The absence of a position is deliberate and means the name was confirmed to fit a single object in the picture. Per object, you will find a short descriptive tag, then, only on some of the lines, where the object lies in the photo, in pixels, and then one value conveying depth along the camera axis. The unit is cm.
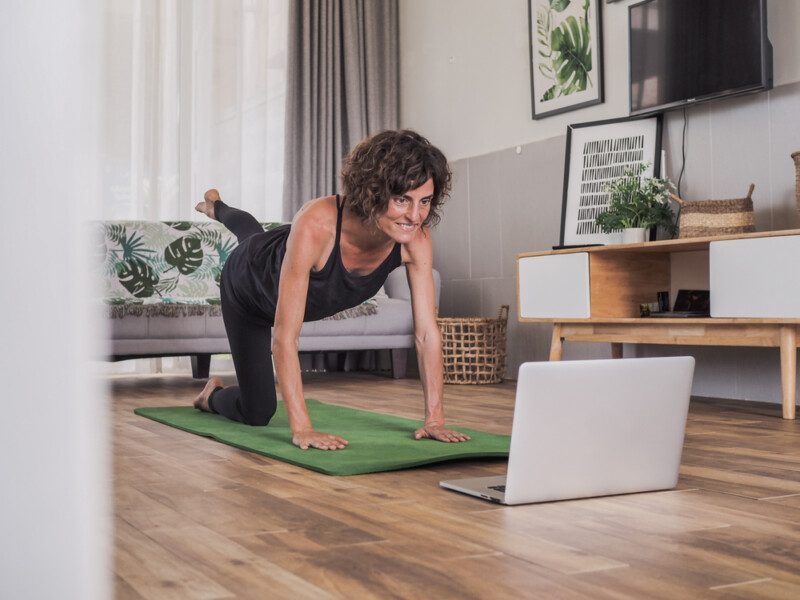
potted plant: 362
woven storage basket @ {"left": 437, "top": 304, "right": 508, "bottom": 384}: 453
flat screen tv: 331
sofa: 420
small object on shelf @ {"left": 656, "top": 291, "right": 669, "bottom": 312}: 354
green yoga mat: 199
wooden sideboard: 289
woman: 207
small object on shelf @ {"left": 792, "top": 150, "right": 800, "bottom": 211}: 303
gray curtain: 557
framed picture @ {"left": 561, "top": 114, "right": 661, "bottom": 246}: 396
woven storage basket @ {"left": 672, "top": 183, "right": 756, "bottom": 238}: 318
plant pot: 358
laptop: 149
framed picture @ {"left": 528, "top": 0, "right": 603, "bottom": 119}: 428
